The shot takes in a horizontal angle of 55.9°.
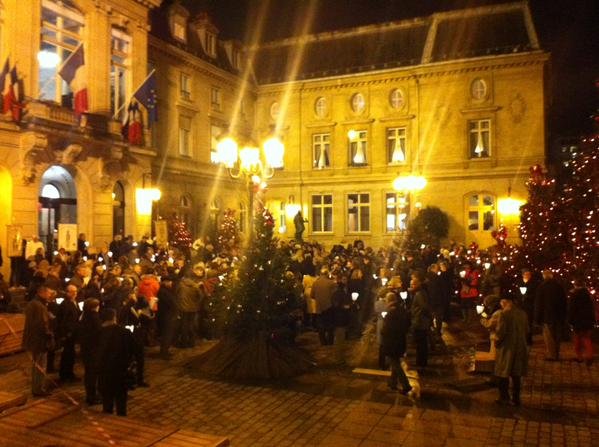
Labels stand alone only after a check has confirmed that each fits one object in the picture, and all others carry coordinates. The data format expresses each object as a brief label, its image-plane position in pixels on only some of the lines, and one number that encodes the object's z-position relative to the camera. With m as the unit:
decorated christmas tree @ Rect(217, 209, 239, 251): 25.06
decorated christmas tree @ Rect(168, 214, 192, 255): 24.27
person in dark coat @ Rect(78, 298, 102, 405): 7.80
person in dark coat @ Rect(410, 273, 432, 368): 10.41
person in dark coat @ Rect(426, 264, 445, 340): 13.47
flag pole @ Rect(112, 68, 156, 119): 21.57
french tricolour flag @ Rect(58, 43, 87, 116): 17.98
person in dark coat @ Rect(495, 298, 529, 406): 8.17
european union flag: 20.53
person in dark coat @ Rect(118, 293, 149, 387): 8.84
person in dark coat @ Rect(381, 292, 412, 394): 8.85
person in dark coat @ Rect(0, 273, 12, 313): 12.02
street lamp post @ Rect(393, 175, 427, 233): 22.61
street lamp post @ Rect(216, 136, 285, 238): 12.91
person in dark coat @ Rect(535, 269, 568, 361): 10.86
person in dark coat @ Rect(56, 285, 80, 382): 9.37
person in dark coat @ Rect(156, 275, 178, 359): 11.27
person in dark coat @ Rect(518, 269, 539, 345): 12.50
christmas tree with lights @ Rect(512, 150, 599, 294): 11.28
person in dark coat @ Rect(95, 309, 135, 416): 7.08
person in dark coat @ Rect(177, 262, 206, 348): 12.05
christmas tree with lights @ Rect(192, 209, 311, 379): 10.03
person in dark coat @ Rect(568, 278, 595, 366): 10.38
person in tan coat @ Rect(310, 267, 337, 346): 12.51
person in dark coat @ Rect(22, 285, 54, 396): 8.41
